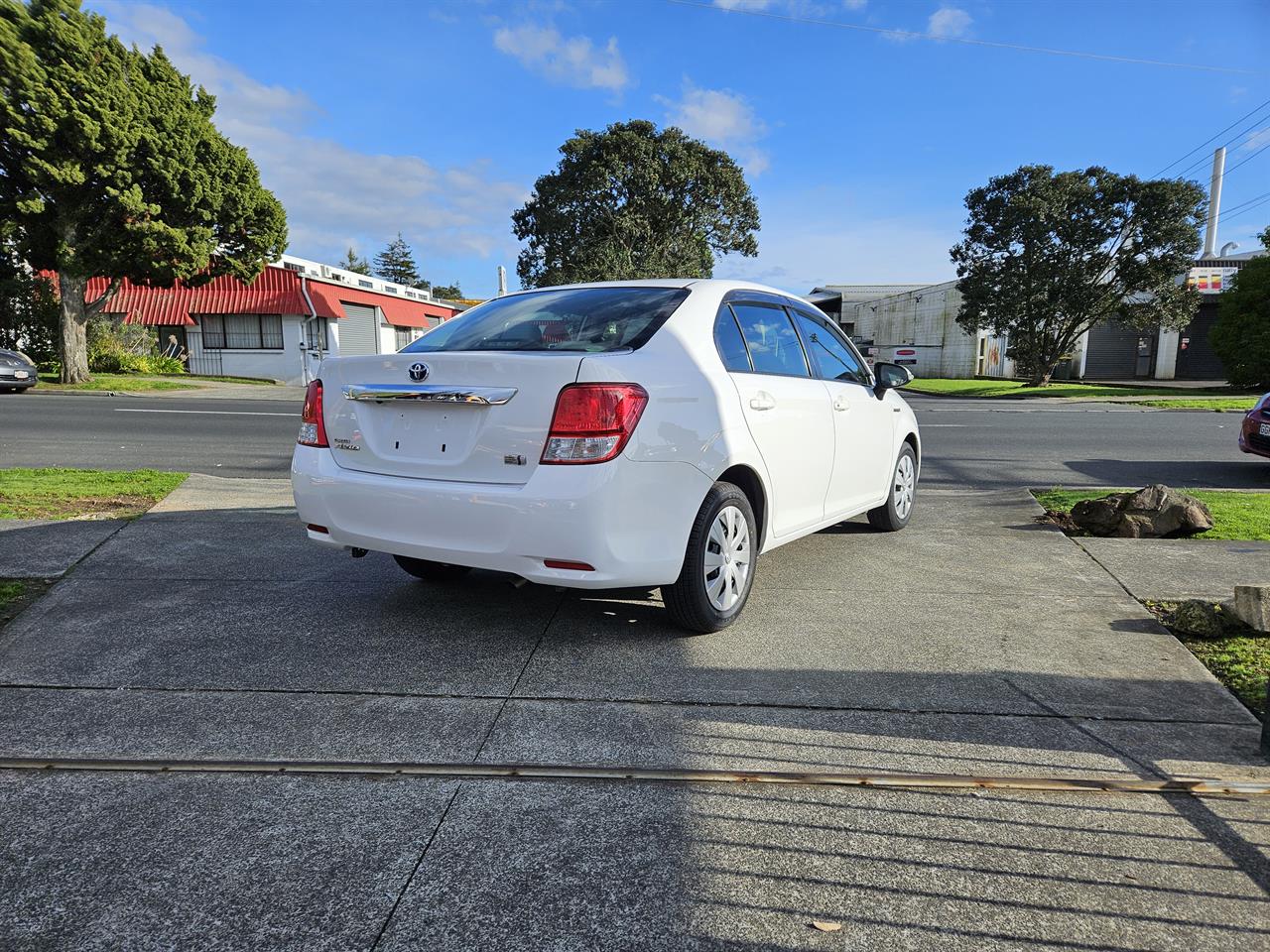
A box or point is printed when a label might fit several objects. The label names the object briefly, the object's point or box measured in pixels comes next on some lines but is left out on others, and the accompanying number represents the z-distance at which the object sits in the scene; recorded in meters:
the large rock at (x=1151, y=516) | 5.92
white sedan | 3.37
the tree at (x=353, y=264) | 100.92
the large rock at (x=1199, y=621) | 3.98
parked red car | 8.83
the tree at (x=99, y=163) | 21.06
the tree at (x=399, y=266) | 104.25
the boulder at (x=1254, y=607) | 3.89
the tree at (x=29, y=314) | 29.14
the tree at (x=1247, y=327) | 26.17
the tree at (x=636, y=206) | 38.47
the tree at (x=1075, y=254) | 29.59
